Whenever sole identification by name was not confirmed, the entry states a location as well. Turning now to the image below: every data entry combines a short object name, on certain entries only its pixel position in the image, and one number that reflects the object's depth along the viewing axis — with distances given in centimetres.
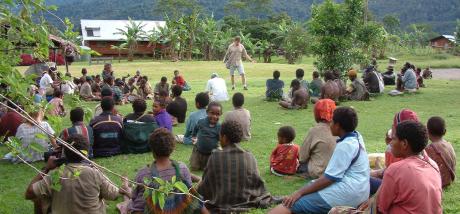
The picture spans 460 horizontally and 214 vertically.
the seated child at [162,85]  1481
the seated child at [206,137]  714
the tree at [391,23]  6569
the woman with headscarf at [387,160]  527
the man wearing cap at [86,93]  1544
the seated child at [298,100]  1323
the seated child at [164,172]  479
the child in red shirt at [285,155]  689
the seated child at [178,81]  1770
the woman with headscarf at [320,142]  615
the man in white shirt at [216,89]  1406
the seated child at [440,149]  575
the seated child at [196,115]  855
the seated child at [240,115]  893
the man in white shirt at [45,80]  1396
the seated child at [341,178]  450
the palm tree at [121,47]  4528
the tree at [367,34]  1759
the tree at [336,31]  1606
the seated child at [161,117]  881
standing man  1761
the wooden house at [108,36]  4959
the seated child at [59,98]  937
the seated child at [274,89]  1472
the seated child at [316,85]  1419
